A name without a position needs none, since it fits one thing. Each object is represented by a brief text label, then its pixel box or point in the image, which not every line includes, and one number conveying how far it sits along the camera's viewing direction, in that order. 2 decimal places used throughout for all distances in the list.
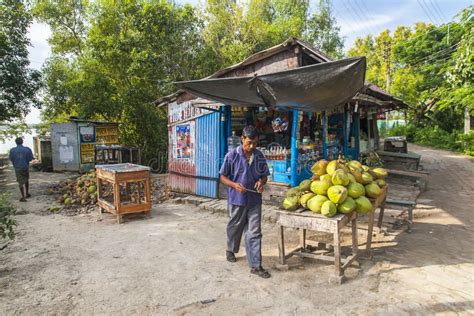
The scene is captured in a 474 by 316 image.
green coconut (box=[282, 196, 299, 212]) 4.03
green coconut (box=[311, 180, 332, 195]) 3.93
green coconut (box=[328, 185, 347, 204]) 3.78
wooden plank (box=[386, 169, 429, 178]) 7.93
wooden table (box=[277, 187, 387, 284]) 3.76
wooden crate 6.56
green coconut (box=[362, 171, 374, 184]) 4.33
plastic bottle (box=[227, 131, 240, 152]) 7.90
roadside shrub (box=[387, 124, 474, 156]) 18.61
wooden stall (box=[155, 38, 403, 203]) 7.02
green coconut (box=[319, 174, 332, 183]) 4.00
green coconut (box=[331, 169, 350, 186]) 3.94
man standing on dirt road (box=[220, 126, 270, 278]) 4.11
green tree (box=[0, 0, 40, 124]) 11.95
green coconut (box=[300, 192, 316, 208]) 4.03
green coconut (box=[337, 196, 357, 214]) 3.85
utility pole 30.17
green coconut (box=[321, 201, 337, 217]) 3.73
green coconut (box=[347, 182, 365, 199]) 3.99
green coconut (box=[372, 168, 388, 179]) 4.86
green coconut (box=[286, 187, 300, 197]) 4.18
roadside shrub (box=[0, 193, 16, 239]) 4.24
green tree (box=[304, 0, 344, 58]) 26.72
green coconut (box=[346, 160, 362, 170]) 4.39
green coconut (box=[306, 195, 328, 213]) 3.85
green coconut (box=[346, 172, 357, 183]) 4.09
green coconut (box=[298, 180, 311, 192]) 4.20
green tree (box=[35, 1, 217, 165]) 13.73
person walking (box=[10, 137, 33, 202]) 9.02
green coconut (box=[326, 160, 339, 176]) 4.12
